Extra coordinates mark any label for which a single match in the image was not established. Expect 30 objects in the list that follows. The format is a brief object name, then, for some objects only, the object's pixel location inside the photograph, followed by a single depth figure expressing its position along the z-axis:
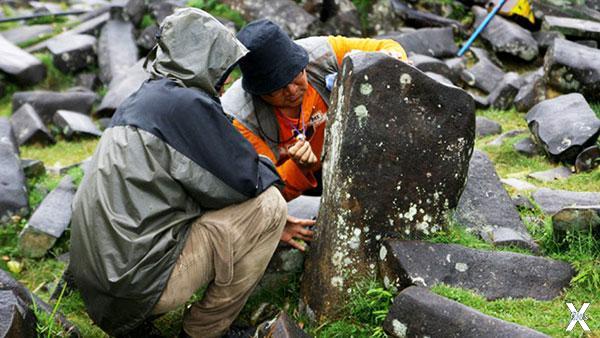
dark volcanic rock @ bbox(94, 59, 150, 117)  10.69
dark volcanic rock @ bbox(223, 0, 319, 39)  11.14
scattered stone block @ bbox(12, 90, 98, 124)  10.76
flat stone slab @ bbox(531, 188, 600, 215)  6.12
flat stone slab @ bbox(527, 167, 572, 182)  7.22
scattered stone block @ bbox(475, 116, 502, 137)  8.81
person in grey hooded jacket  4.39
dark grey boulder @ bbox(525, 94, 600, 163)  7.27
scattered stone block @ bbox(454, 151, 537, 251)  5.45
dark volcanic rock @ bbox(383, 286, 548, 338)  4.34
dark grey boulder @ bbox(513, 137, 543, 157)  7.89
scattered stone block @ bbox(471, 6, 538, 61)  10.73
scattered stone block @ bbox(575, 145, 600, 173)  7.18
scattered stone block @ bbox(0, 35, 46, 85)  11.42
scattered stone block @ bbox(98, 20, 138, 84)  11.77
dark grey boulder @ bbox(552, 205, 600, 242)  5.06
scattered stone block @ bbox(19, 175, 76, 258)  7.14
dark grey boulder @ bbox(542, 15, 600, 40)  10.41
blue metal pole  11.07
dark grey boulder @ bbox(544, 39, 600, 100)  8.48
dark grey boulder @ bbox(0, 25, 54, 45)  12.95
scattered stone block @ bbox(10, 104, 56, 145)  9.93
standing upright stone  5.06
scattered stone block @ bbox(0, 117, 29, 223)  7.65
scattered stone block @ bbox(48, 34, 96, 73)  11.77
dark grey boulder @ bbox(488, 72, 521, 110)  9.67
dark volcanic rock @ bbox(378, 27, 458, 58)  10.77
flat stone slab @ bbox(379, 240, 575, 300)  4.98
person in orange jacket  5.52
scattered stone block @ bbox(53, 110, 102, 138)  10.19
